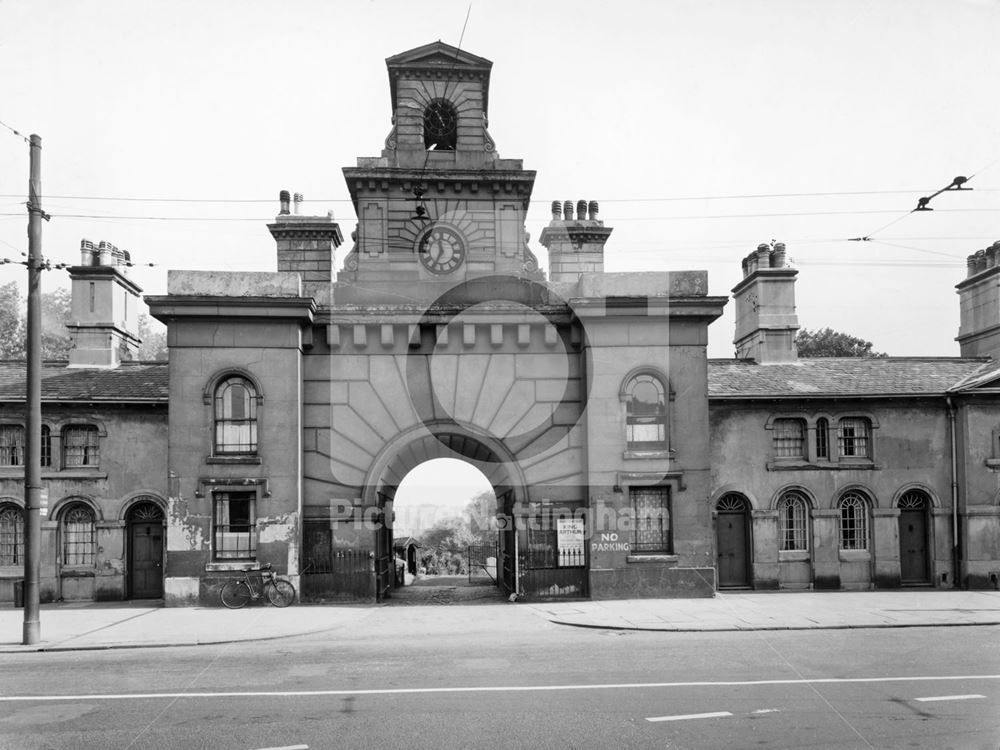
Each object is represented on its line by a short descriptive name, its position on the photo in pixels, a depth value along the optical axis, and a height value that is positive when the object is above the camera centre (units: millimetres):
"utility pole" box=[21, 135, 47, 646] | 17578 +1414
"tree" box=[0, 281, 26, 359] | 48719 +7697
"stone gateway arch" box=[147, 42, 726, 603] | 22719 +1335
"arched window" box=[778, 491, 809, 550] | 26469 -1804
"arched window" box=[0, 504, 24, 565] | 24922 -1787
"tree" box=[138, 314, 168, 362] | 59719 +8384
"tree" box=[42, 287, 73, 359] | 51312 +8836
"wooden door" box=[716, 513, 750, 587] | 26156 -2569
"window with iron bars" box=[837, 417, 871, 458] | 26781 +588
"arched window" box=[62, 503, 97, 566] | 25062 -1826
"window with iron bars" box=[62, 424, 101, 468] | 25281 +653
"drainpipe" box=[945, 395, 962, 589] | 26438 -1477
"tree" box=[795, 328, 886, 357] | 55781 +7098
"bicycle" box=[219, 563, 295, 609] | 21895 -3019
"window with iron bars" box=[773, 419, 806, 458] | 26672 +641
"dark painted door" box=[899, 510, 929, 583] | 26703 -2620
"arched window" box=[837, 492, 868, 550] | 26641 -1716
